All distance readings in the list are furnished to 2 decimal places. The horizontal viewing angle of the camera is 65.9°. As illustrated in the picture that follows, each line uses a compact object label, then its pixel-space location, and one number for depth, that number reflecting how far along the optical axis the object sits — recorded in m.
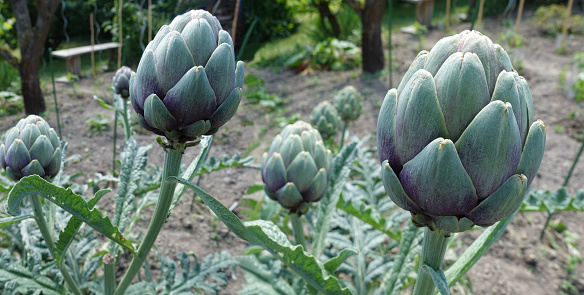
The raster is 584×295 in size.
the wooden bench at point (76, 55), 3.54
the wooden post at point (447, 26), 5.04
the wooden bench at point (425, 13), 5.41
